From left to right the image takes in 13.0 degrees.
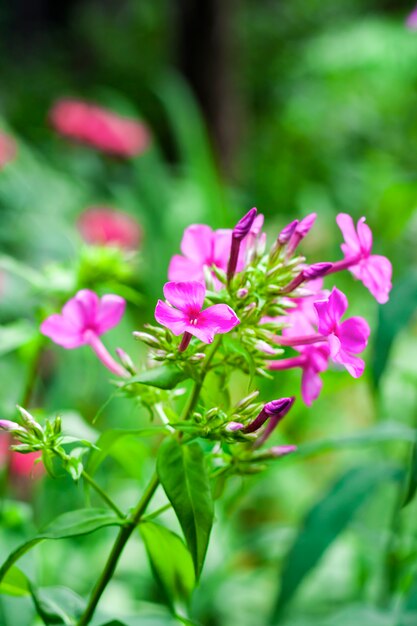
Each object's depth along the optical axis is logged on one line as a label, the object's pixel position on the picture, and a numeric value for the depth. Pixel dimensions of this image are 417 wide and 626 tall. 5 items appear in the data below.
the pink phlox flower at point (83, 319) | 0.53
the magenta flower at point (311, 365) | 0.51
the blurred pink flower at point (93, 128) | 2.74
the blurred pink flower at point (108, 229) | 2.13
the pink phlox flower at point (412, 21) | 0.90
